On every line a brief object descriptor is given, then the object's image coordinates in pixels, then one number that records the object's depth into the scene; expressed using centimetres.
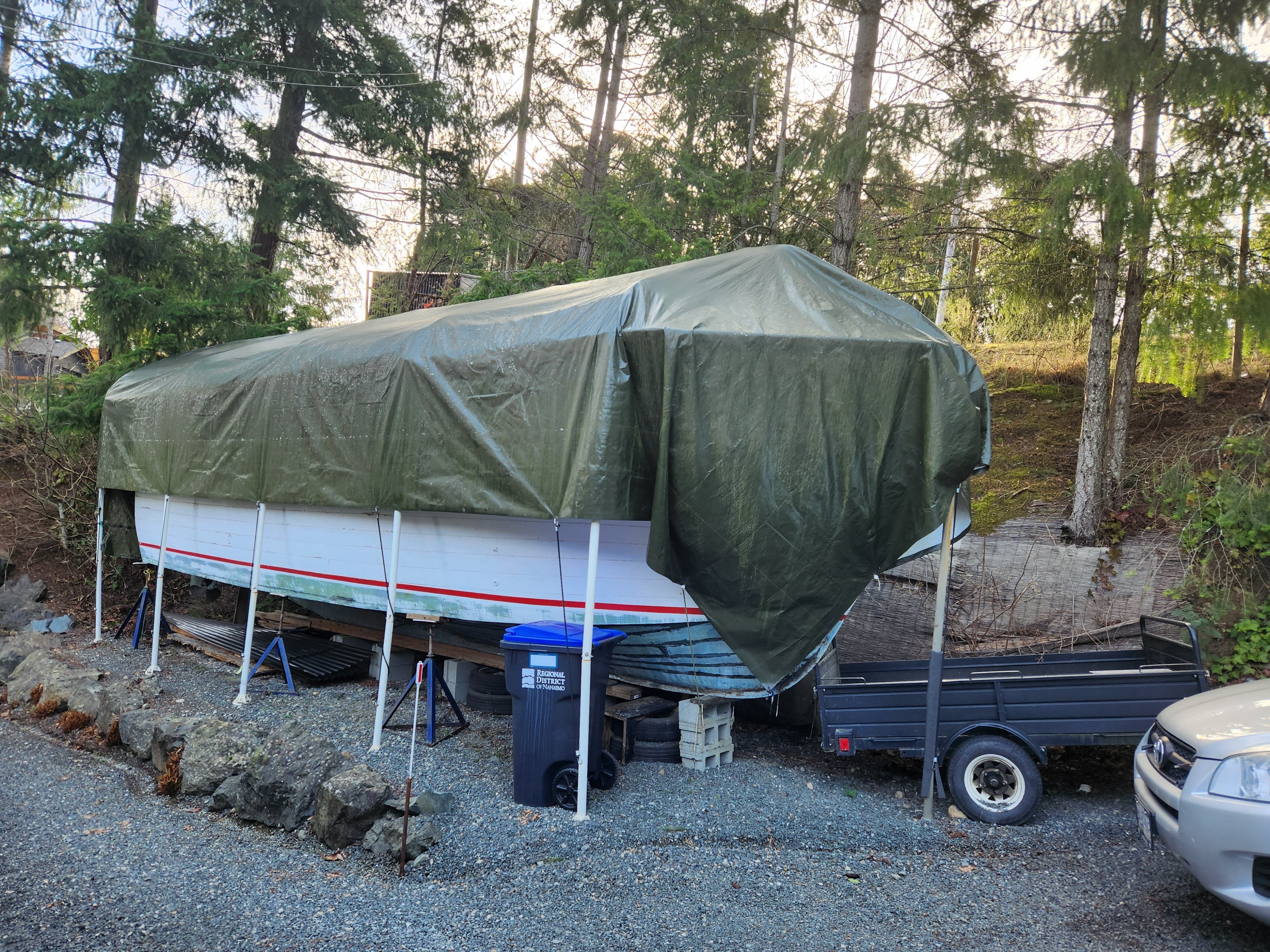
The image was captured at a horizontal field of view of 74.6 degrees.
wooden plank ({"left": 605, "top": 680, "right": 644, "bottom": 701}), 706
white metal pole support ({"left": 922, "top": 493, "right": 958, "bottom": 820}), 553
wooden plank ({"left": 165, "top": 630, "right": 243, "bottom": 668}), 1009
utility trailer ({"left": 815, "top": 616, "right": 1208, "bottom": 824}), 541
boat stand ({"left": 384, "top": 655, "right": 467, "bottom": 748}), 695
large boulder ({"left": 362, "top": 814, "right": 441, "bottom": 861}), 488
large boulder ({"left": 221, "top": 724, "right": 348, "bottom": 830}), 548
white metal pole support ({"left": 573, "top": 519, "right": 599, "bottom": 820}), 544
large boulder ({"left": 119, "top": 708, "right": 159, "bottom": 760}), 675
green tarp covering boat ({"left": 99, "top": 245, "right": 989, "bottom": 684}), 557
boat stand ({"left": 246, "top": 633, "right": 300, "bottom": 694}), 887
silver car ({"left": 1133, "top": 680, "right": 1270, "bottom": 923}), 359
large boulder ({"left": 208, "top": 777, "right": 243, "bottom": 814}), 566
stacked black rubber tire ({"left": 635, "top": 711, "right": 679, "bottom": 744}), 655
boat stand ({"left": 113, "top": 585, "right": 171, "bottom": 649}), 1088
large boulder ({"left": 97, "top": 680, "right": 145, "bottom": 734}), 724
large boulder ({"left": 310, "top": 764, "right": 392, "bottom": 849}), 510
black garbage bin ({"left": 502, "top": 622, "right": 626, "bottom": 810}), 562
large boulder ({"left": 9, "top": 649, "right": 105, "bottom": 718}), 771
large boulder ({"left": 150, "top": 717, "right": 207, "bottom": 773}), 640
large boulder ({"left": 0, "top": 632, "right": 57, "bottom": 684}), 920
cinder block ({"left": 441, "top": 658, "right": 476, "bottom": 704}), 821
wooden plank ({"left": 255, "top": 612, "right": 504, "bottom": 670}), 805
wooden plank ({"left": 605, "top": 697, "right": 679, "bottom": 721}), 657
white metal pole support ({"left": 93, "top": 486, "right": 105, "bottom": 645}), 1122
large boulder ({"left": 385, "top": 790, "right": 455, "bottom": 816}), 520
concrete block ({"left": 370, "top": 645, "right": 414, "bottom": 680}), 917
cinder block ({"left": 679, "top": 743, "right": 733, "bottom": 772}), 634
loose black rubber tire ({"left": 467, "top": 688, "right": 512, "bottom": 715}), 785
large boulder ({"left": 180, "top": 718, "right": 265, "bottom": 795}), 600
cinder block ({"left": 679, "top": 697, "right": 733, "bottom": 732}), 638
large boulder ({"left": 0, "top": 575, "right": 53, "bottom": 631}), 1173
